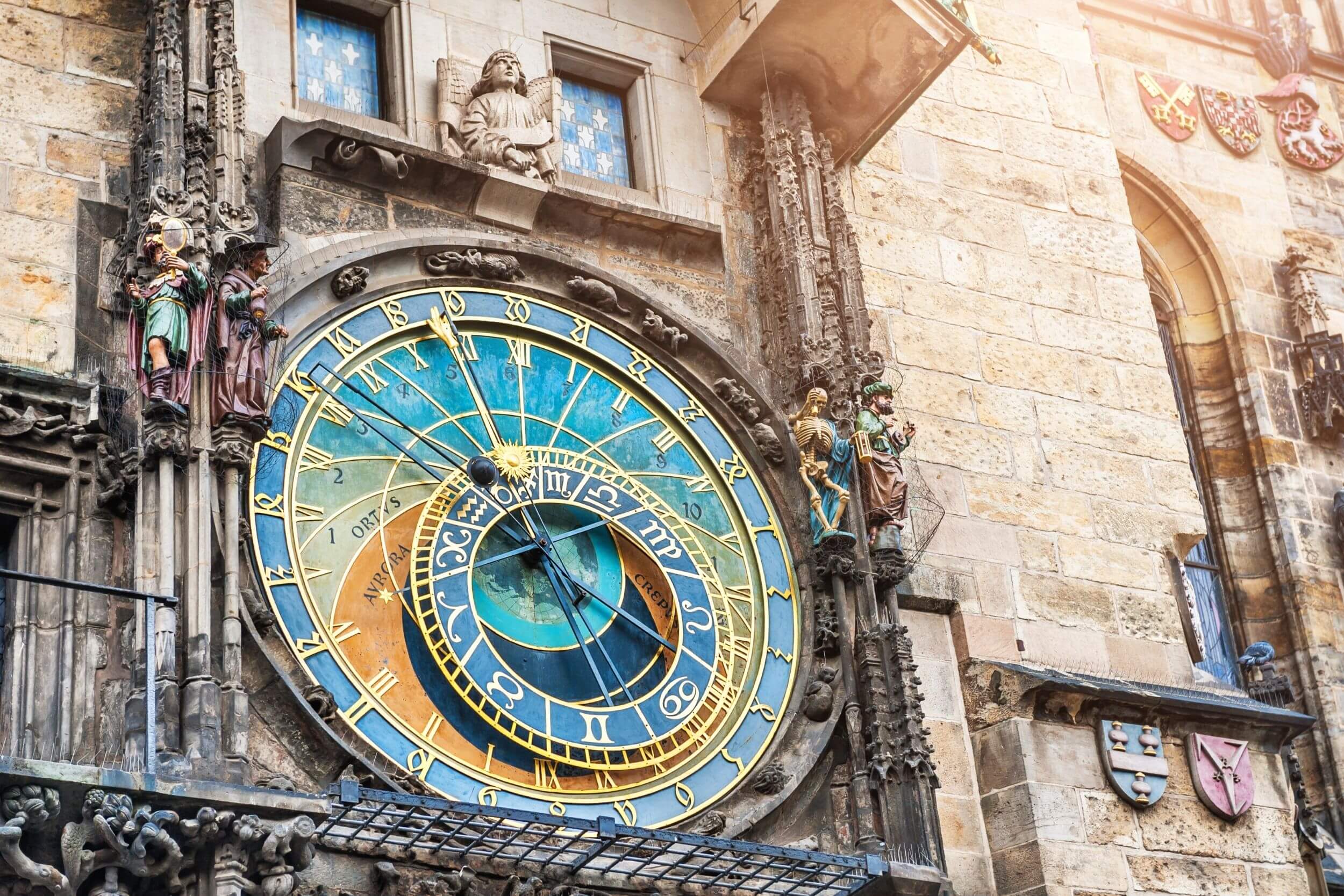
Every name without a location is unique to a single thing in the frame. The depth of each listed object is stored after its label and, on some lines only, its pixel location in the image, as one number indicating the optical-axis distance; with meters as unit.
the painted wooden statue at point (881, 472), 11.59
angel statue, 11.72
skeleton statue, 11.55
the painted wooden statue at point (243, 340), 9.91
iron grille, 9.27
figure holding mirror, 9.80
